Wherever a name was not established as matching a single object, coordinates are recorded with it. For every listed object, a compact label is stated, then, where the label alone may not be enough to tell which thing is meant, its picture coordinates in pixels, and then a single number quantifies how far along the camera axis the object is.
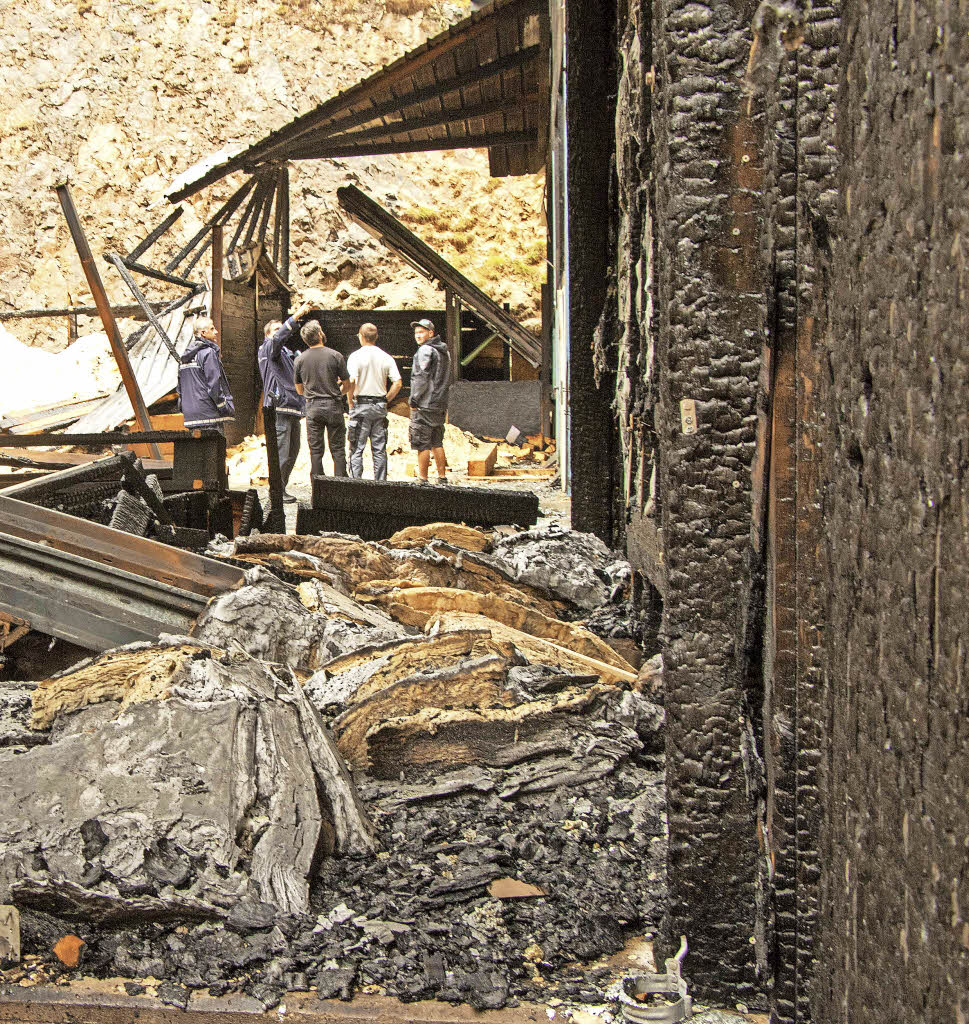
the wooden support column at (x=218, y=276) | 15.09
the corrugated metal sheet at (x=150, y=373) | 15.20
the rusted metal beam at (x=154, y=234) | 11.98
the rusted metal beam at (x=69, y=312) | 16.12
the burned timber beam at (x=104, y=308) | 8.83
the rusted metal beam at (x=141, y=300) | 11.19
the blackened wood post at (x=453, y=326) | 18.08
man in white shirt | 10.32
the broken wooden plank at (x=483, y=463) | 13.69
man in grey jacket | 10.35
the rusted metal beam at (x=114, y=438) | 6.53
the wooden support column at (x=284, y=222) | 13.84
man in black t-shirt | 10.21
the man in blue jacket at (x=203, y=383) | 9.53
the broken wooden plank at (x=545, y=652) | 3.45
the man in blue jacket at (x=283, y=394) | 10.30
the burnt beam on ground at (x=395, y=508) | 6.36
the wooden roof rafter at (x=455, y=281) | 15.59
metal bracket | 1.74
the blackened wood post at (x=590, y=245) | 4.34
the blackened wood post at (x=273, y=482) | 7.50
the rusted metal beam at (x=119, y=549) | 3.89
